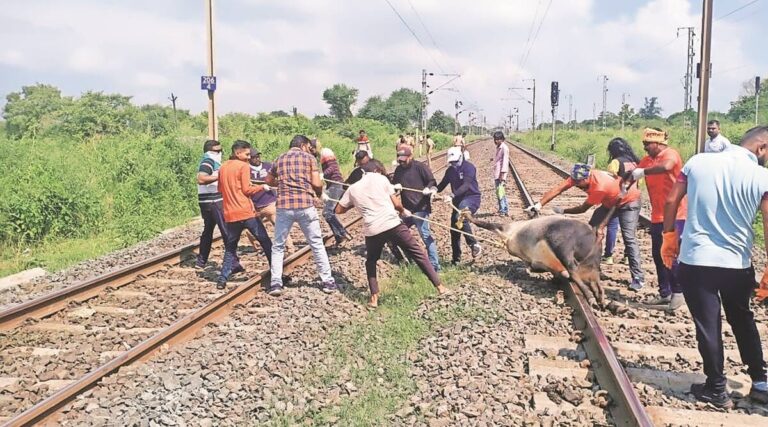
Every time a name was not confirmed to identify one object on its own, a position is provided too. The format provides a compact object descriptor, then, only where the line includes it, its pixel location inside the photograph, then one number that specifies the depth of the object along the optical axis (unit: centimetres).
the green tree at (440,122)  9869
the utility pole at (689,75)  5012
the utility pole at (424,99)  4003
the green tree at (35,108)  3462
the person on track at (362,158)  760
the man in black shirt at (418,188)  772
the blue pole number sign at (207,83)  1429
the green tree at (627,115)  9531
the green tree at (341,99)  7944
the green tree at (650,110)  13955
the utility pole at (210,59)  1436
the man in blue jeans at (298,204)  724
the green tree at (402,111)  7919
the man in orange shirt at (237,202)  741
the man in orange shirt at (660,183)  614
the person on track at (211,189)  804
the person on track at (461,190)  830
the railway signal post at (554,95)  4462
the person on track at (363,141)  1519
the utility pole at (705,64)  1299
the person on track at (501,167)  1248
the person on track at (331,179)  989
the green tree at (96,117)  2861
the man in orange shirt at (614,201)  699
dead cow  656
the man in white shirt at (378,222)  678
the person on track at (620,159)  714
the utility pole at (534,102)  7160
